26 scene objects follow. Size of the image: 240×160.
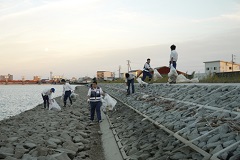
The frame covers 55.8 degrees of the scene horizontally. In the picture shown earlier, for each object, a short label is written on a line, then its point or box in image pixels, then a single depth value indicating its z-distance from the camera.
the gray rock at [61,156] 5.17
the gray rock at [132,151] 5.40
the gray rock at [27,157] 5.02
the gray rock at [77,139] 7.08
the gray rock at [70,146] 6.28
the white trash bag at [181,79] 12.68
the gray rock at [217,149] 3.61
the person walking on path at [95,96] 9.09
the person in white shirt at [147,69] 13.34
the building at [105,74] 104.69
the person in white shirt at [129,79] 12.82
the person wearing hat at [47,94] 11.77
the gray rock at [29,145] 5.96
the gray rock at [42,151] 5.48
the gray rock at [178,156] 4.05
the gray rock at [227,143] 3.66
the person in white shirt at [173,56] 10.81
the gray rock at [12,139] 6.64
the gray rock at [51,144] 6.13
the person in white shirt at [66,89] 12.66
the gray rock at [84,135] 7.93
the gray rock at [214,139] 3.99
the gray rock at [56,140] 6.60
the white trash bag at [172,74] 11.10
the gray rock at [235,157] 3.21
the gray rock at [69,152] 5.75
